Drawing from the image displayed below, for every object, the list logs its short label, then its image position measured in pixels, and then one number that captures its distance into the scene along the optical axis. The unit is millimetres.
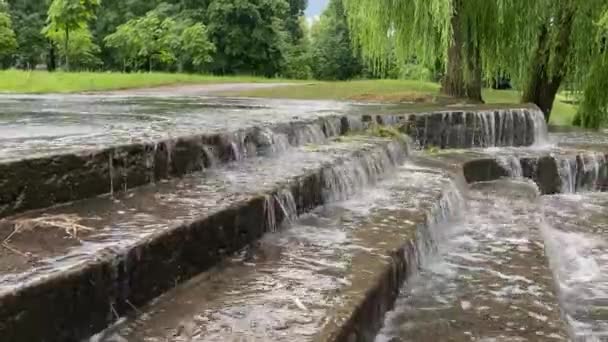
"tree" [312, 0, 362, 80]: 41844
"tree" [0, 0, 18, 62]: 28831
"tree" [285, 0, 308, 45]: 49666
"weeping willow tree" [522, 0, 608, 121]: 9812
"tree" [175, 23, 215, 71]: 30428
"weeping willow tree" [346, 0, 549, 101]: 10070
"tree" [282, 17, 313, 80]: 37188
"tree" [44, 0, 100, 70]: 24172
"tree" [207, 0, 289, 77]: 32969
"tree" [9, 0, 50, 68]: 36062
